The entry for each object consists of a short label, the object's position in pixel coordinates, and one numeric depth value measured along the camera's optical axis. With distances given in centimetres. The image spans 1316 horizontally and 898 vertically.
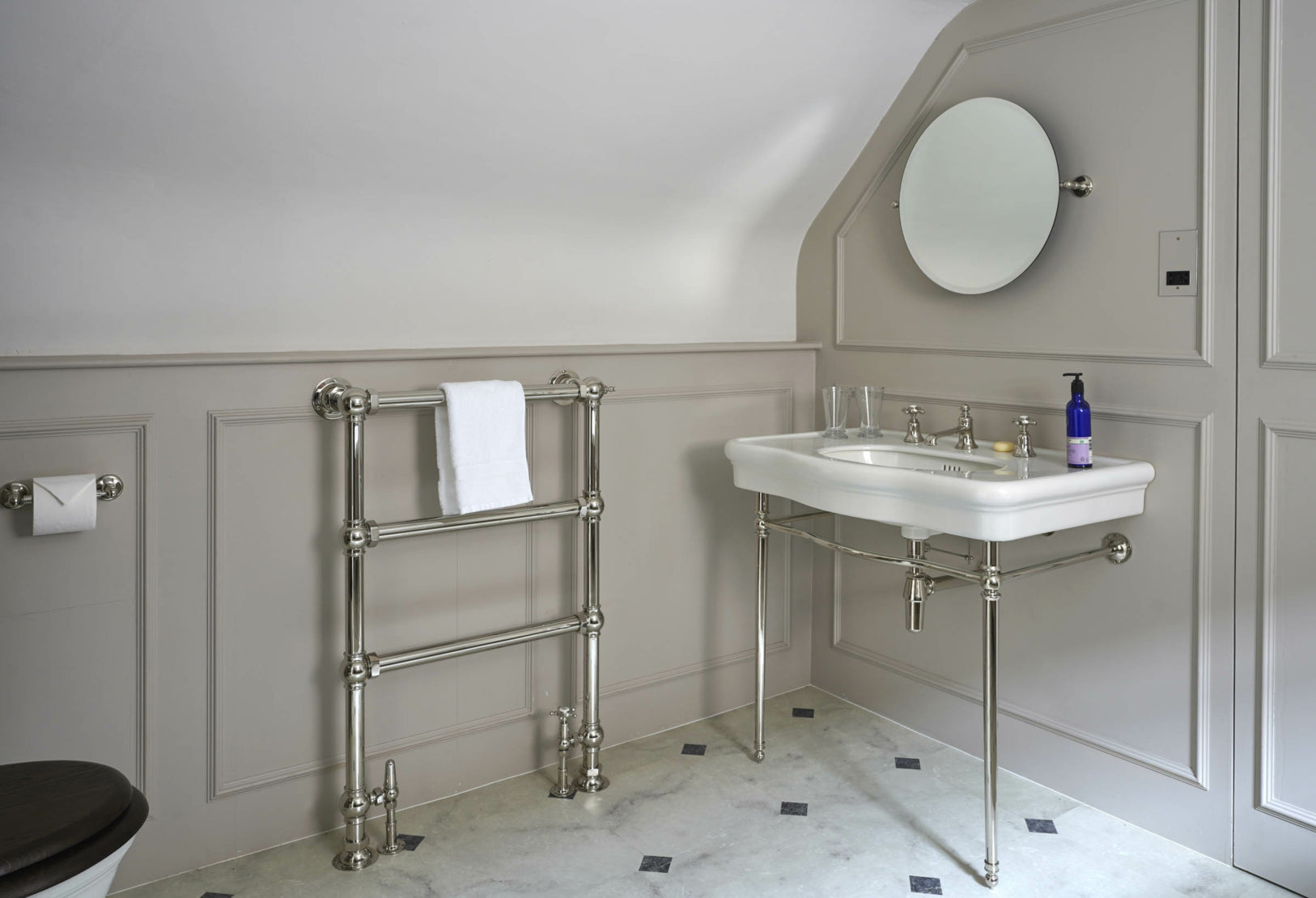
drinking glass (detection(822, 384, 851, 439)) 256
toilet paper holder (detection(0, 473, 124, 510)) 183
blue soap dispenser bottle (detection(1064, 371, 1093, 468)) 211
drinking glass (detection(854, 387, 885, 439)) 255
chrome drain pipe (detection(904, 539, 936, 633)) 222
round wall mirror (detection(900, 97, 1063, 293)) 231
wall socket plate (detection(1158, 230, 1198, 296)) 207
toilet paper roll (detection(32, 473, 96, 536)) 180
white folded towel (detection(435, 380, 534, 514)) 217
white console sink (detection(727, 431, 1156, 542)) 190
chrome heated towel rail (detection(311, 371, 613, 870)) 208
